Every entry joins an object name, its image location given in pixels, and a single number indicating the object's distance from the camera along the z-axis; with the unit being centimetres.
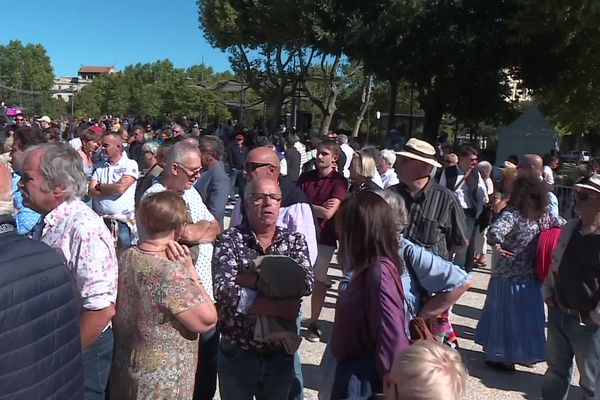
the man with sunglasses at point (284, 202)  380
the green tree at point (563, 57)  1577
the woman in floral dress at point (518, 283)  503
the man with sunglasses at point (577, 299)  372
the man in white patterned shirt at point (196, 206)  360
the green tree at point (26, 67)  10494
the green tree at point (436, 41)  1959
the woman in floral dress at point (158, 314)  266
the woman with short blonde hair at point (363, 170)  564
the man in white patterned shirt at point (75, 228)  258
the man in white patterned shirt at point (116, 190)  618
